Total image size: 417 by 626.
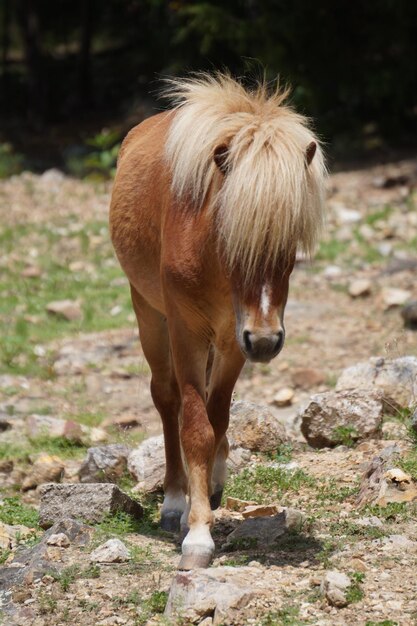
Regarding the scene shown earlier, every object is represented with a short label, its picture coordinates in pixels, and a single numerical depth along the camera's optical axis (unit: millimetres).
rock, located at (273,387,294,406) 15395
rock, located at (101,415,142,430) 14669
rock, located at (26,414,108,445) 13977
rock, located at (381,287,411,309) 19812
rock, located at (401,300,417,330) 18516
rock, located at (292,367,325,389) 16158
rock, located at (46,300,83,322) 20719
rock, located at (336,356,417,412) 12875
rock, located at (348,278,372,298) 20828
